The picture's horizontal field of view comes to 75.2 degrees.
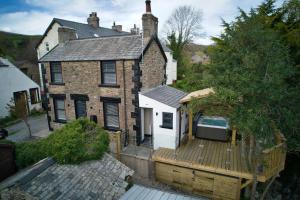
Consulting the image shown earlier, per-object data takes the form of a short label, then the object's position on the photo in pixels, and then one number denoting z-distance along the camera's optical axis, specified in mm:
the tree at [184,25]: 32281
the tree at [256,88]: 6109
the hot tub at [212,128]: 11992
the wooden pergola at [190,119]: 10403
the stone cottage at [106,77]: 11656
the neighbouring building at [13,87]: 18589
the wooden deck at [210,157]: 8979
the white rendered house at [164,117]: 10723
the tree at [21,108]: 13695
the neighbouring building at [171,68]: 26697
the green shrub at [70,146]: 7539
